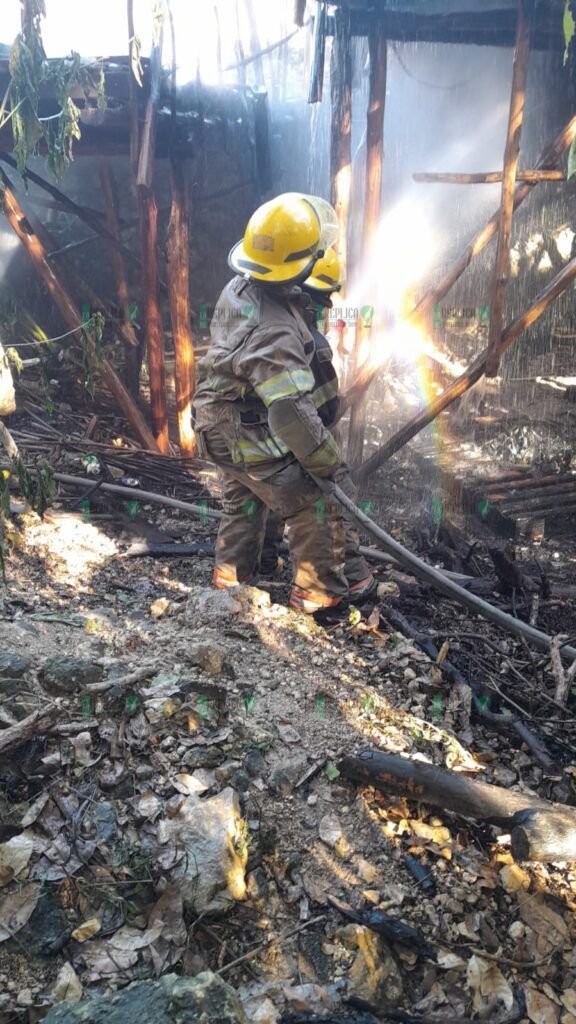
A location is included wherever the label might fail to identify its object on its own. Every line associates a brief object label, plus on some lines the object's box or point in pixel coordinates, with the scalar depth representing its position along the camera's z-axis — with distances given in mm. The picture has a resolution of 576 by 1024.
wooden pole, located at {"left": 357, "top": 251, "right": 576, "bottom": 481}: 5305
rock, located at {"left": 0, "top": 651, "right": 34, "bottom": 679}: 3043
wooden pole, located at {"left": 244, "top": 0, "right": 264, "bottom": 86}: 14434
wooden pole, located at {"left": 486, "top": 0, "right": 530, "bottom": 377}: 5078
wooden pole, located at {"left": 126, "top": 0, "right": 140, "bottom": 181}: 6441
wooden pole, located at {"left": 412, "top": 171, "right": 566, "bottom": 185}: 5188
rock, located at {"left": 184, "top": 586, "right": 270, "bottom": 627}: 4133
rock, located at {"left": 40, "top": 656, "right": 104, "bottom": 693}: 3045
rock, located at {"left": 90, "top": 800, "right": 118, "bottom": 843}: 2531
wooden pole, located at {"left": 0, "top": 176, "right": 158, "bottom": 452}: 6355
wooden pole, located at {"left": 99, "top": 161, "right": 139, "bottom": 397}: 7336
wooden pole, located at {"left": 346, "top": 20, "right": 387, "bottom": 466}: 5762
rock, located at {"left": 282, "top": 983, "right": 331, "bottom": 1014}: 2176
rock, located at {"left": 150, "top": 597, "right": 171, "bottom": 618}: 4285
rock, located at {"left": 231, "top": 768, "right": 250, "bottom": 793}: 2821
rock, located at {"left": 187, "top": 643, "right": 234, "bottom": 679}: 3510
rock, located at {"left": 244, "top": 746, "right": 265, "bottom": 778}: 2939
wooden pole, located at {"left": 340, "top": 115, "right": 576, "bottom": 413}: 5293
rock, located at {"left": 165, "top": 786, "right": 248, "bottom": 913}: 2369
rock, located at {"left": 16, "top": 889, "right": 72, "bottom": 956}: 2186
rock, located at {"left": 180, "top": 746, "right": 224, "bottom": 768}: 2877
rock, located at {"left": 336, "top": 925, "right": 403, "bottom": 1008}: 2260
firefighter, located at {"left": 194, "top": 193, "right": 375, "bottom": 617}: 3883
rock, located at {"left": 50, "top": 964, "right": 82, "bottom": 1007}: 2074
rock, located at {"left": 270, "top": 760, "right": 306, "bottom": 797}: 2914
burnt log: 2453
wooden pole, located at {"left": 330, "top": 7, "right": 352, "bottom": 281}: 5805
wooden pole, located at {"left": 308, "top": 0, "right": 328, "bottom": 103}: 5828
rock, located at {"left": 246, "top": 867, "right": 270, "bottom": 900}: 2475
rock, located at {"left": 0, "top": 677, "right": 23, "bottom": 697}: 2951
